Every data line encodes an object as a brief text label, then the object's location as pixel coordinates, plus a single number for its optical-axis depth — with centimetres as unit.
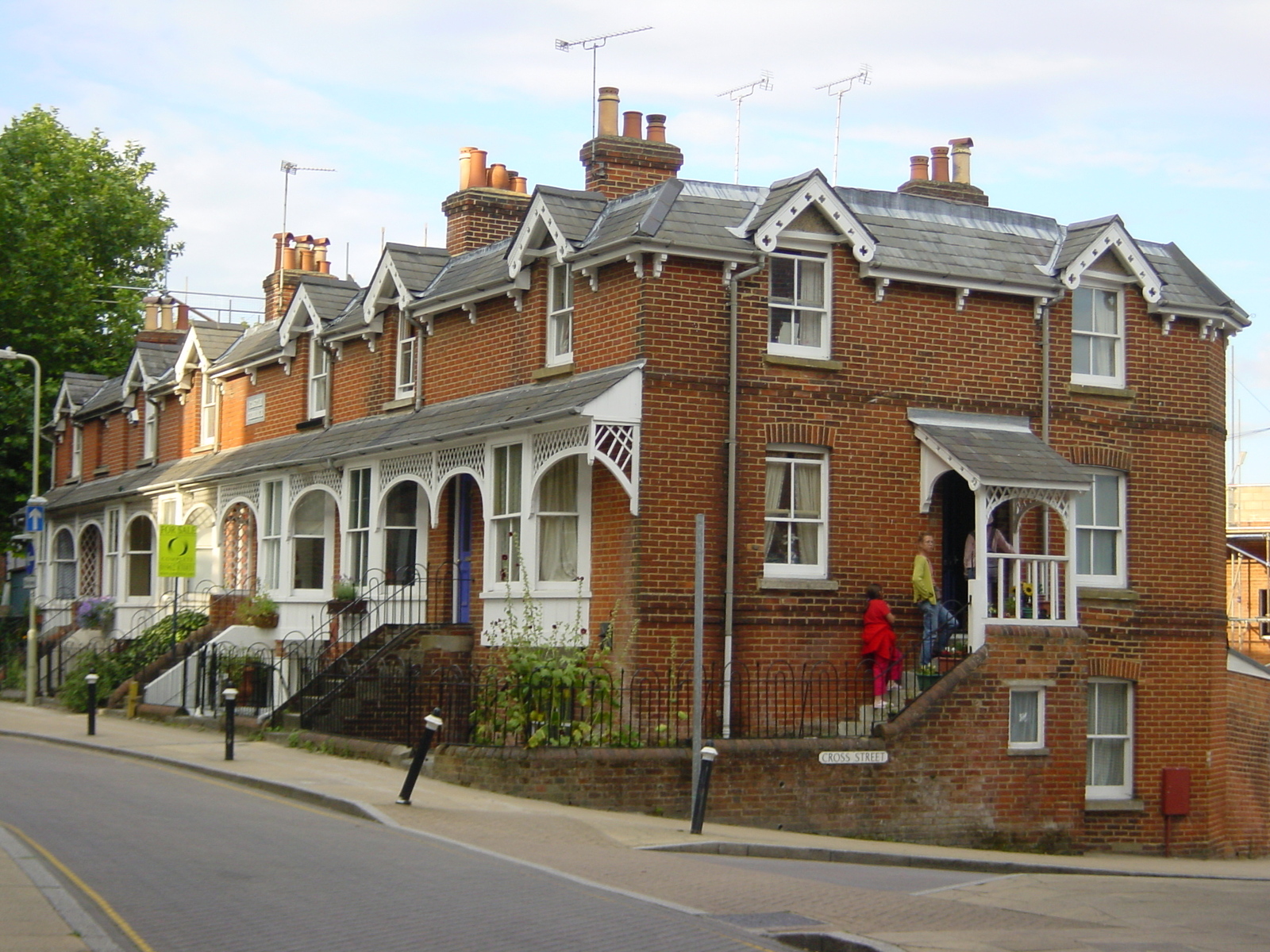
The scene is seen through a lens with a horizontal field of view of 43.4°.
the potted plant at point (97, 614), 3522
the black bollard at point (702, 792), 1569
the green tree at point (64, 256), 4309
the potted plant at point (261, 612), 2748
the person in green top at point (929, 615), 2042
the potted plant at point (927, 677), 1997
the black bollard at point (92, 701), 2273
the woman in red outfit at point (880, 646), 1986
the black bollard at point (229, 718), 1970
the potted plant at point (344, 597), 2464
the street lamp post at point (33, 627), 2989
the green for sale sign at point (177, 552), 2536
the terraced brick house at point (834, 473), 1953
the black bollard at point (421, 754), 1606
